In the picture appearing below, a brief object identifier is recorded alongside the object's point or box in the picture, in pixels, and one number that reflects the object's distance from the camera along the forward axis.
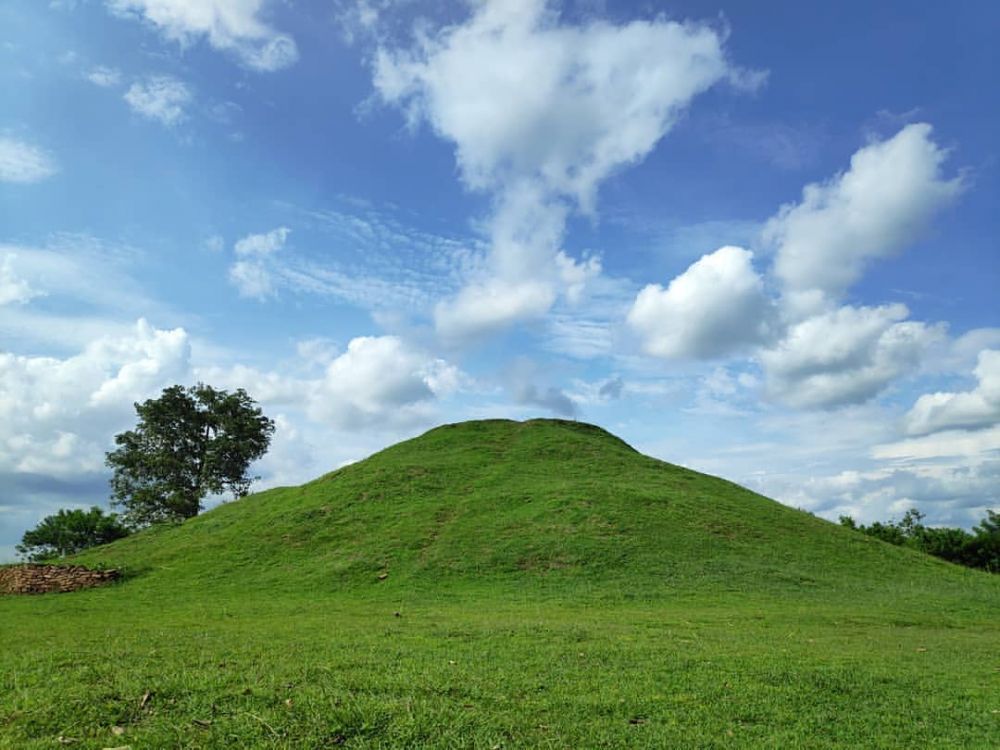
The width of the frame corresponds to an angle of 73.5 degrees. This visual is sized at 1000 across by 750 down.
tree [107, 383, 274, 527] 54.97
